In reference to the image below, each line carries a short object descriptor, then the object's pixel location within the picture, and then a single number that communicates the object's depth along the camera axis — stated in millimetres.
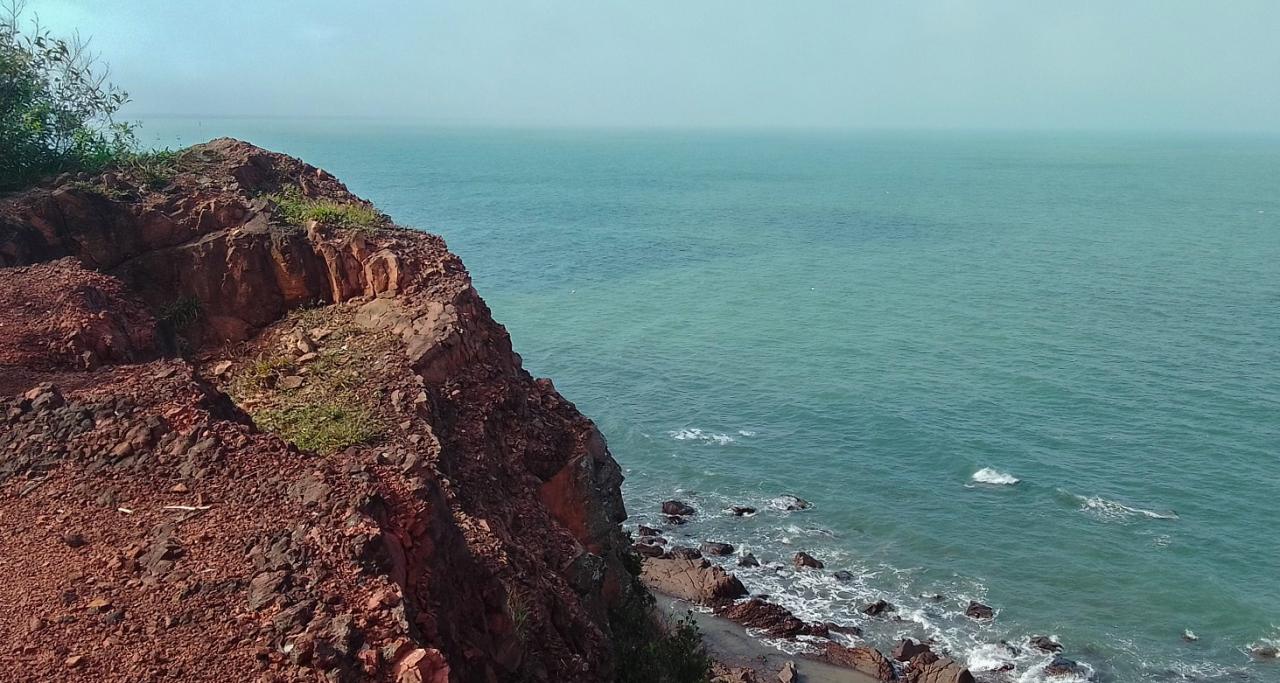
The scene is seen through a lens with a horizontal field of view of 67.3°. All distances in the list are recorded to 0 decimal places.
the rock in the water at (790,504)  40719
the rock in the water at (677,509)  40344
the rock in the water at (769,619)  32094
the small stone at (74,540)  11102
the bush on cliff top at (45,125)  22984
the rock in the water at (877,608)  33438
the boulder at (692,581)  33875
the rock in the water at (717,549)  37156
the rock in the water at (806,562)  36219
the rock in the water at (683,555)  35969
